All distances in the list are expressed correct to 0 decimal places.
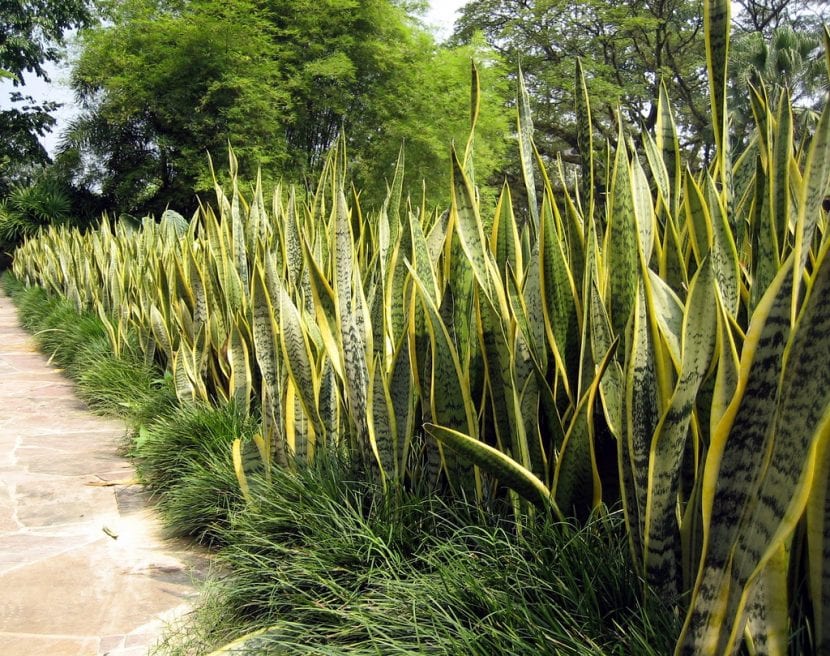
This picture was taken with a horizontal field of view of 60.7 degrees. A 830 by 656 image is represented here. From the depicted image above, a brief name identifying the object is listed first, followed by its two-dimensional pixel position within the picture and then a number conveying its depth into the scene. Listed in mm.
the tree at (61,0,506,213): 16562
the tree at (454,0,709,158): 18219
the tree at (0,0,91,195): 19594
